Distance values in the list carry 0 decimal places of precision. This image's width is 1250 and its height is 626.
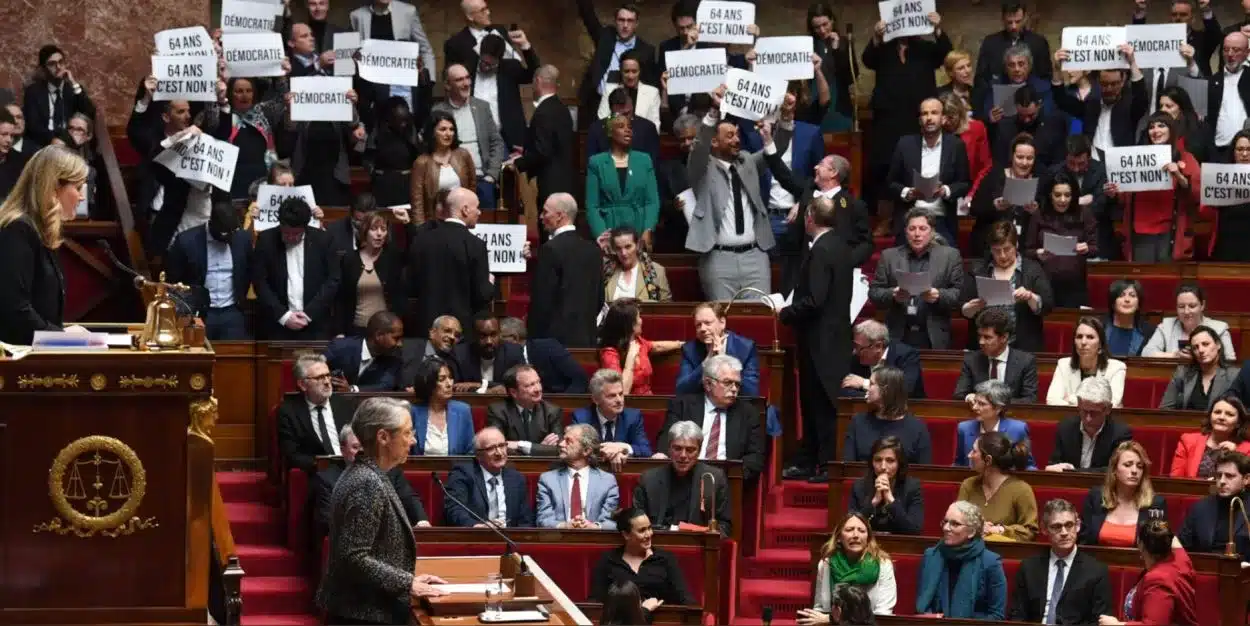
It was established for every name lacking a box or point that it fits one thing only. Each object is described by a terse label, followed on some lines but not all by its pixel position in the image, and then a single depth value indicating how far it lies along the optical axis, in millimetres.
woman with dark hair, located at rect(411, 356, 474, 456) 17187
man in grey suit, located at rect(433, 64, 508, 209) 22408
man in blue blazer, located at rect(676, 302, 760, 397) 18359
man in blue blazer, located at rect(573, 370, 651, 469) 17219
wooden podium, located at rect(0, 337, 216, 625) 9195
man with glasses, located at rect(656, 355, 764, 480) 17469
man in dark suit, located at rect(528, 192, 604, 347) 19078
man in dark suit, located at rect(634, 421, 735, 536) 16312
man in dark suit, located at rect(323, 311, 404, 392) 18281
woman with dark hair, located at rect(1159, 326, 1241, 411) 17875
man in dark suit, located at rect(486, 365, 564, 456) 17234
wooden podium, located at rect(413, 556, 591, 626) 9625
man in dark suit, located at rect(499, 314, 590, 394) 18375
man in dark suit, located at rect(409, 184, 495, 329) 19094
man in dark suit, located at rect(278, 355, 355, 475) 17469
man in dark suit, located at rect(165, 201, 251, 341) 19922
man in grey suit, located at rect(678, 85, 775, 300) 20703
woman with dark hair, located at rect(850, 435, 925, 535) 16187
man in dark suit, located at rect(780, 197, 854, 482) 19062
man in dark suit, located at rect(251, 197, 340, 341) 19750
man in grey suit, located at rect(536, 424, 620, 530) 16391
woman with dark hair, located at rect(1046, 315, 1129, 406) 18172
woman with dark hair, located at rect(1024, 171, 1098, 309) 20594
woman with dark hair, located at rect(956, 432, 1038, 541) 16047
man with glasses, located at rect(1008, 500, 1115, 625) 15016
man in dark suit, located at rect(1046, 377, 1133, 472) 17016
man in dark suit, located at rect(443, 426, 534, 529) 16203
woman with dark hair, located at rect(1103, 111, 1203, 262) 21375
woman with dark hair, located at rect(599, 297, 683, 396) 18672
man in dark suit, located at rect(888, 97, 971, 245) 21203
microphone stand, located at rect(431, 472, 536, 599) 9984
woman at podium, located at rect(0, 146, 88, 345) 9695
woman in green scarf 15242
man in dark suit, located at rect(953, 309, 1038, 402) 18250
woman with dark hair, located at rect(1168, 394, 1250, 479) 16641
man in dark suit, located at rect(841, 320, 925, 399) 18344
